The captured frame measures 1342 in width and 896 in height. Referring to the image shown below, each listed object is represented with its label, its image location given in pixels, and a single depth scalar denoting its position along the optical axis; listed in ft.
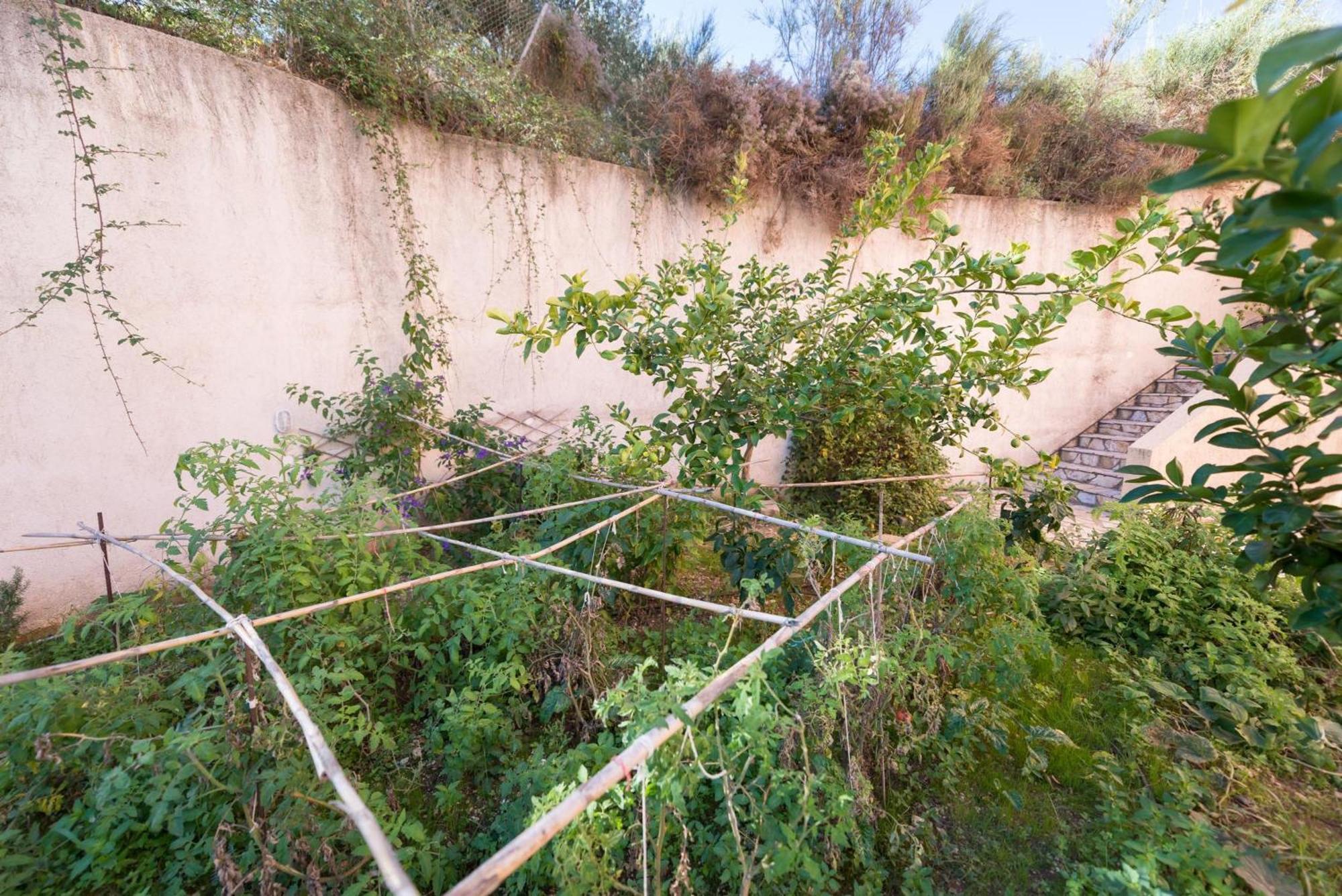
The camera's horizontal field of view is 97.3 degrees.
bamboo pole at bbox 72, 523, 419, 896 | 2.56
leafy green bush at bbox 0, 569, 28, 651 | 8.55
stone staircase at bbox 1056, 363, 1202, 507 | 18.57
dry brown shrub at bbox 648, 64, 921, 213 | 14.56
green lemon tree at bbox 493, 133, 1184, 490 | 6.47
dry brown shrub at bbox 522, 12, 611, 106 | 13.87
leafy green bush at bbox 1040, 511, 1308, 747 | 7.52
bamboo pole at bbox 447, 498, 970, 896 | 2.61
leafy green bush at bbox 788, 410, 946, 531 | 13.84
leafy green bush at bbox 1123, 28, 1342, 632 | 2.04
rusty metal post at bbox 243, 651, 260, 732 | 4.44
